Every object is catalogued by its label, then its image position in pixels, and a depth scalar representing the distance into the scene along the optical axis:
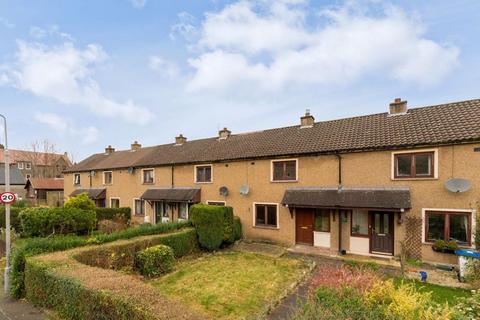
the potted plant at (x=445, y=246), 11.31
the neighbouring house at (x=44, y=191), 37.34
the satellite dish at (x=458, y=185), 11.19
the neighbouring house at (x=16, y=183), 42.83
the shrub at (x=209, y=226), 14.61
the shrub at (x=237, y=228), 16.38
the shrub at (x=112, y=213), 22.21
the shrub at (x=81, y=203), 18.81
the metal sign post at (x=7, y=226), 9.12
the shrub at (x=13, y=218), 19.78
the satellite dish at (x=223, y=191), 18.42
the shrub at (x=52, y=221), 15.38
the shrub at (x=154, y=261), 11.15
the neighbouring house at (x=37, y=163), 59.91
